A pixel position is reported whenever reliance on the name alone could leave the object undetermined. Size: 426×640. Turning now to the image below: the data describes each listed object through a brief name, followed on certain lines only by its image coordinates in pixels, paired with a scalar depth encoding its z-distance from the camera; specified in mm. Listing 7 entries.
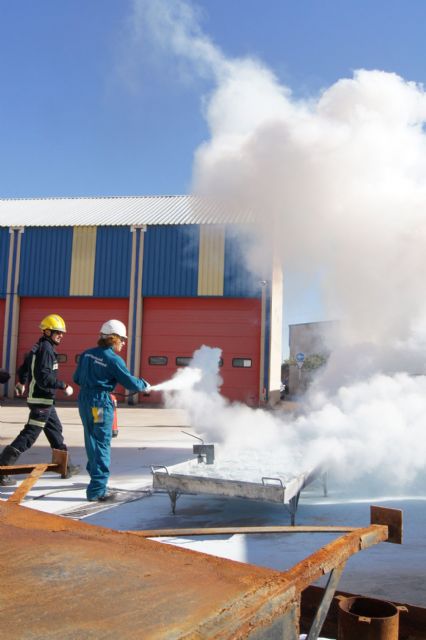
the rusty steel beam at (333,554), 1581
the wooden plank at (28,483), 2709
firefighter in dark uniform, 5516
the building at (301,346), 19178
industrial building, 18781
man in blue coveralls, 4922
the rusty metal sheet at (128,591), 1284
